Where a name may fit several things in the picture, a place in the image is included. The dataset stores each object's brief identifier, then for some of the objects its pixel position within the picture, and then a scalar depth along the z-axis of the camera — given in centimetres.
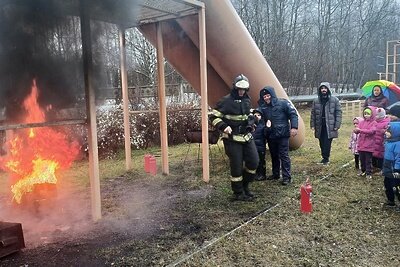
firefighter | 565
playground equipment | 705
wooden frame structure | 458
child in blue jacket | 497
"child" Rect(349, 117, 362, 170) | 742
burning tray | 380
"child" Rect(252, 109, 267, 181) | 720
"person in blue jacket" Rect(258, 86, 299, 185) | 677
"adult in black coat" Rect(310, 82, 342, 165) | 777
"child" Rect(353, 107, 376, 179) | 658
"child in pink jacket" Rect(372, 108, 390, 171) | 651
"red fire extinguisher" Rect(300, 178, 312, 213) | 511
